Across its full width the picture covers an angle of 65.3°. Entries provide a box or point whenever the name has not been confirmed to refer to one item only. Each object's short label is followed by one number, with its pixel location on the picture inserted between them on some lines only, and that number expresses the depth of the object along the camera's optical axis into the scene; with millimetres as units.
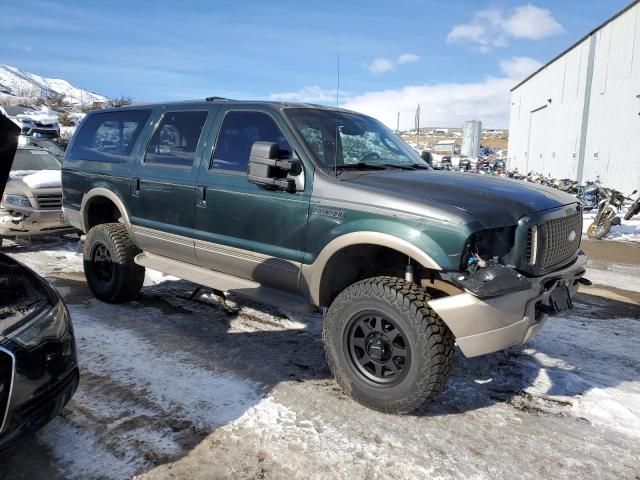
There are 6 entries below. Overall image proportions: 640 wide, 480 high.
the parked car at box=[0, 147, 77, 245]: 7398
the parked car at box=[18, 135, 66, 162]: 10180
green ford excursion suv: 2930
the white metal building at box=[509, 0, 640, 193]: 17359
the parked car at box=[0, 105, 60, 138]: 22509
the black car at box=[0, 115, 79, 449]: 2252
